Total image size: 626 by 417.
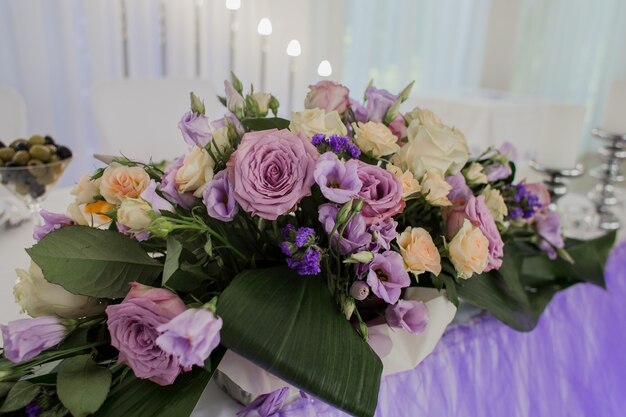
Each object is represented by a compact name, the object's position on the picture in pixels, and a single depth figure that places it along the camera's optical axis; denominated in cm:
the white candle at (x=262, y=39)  189
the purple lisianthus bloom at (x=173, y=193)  50
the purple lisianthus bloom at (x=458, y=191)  60
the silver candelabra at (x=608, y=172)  121
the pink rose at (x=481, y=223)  55
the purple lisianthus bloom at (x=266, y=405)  52
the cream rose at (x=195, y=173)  48
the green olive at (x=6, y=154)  90
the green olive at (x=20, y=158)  90
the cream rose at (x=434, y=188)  53
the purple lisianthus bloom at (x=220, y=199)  47
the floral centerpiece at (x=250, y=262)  42
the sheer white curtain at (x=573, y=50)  365
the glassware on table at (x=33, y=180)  89
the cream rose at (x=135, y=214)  45
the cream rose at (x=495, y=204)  63
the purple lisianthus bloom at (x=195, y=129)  53
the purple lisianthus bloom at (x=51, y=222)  51
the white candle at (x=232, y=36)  270
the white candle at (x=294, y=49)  164
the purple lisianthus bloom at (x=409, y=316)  51
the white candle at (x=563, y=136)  103
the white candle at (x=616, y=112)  124
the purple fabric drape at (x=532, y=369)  67
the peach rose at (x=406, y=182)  51
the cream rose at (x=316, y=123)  53
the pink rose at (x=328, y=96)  60
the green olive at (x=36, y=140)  94
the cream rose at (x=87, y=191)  55
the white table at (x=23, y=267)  57
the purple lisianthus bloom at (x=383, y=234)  49
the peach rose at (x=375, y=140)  54
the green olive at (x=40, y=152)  91
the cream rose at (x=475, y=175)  64
